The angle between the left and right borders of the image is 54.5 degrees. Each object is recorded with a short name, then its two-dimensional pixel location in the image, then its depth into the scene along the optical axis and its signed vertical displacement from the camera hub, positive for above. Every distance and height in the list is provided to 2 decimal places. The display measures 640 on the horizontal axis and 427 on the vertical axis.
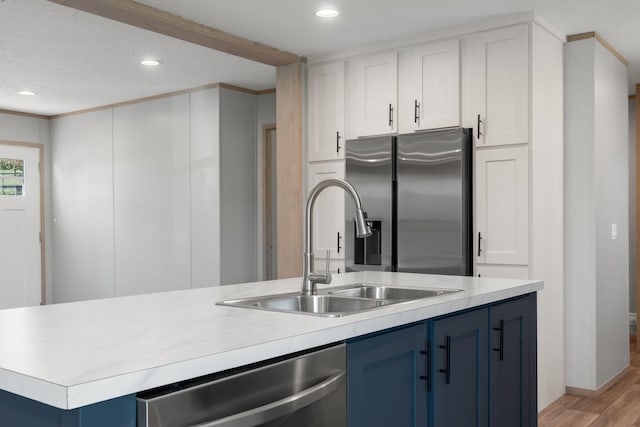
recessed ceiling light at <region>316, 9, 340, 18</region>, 3.71 +1.16
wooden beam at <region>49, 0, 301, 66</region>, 3.43 +1.10
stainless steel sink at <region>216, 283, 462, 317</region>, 2.15 -0.35
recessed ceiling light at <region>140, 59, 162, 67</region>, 4.91 +1.16
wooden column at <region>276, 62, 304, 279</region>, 4.75 +0.29
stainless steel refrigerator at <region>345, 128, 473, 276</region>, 3.92 +0.03
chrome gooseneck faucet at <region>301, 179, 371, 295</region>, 2.07 -0.08
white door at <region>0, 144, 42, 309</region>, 7.08 -0.22
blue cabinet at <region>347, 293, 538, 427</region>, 1.75 -0.56
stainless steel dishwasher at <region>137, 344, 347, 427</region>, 1.17 -0.41
